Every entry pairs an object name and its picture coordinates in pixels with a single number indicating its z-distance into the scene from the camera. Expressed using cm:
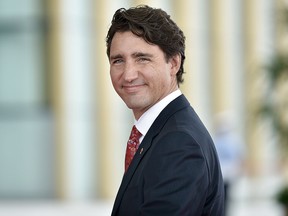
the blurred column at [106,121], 1819
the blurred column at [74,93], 1817
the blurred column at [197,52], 1927
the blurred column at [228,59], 1973
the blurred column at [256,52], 2006
